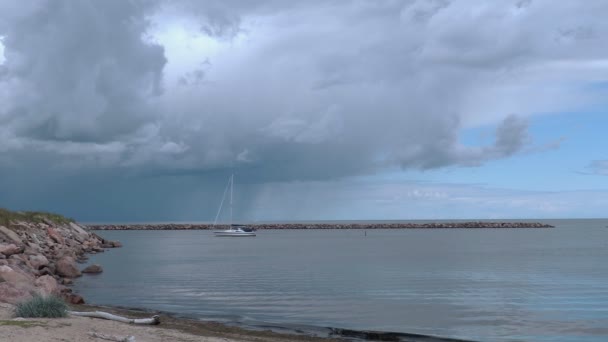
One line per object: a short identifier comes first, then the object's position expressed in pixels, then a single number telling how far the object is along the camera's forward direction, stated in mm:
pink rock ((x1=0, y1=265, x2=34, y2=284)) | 22219
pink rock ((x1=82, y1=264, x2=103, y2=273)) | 42200
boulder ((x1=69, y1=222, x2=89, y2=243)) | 69925
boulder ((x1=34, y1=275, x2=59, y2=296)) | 24088
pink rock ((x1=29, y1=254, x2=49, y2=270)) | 34028
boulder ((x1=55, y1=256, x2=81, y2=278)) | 37750
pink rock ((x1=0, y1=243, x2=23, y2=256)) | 31094
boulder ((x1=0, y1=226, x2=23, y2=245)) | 38531
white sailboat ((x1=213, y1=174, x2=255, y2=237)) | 120375
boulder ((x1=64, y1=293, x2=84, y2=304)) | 25016
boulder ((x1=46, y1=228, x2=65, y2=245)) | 54275
